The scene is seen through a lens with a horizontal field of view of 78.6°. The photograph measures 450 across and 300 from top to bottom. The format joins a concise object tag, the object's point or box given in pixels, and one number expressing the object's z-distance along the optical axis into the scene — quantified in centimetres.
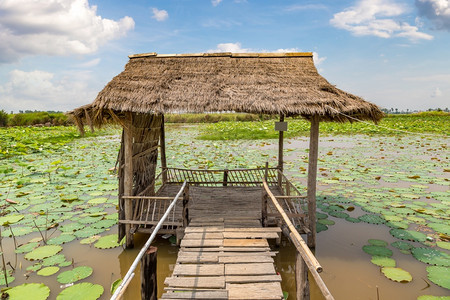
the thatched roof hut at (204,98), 453
